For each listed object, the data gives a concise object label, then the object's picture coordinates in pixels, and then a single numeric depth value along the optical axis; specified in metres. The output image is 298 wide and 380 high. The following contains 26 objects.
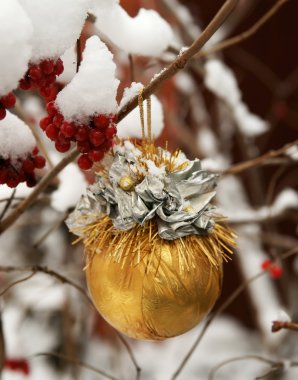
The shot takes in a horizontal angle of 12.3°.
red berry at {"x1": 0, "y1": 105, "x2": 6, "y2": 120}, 0.67
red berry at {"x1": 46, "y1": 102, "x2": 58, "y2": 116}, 0.69
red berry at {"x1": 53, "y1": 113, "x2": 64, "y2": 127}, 0.68
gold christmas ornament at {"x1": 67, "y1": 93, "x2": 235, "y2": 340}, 0.71
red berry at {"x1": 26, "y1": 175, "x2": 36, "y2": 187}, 0.73
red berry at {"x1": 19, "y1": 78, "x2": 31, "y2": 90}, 0.67
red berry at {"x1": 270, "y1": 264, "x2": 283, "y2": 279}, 0.87
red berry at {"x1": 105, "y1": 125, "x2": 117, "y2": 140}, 0.68
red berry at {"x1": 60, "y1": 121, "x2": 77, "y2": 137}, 0.68
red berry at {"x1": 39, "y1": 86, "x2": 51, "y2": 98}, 0.68
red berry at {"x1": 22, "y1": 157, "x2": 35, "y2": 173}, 0.73
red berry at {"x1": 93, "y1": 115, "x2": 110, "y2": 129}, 0.68
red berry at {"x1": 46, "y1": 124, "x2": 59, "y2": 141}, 0.68
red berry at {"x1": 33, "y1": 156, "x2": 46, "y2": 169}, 0.74
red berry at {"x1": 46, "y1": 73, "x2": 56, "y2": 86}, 0.67
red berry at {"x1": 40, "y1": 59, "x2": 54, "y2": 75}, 0.67
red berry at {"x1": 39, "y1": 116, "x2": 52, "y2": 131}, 0.69
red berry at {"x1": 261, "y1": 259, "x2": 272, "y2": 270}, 0.86
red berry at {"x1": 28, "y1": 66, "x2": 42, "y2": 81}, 0.67
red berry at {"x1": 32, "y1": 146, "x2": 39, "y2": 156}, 0.74
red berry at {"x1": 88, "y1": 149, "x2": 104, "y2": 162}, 0.69
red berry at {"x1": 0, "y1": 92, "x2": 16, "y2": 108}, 0.67
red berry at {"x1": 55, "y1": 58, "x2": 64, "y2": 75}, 0.68
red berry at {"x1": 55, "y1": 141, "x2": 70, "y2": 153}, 0.69
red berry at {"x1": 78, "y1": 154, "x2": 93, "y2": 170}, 0.70
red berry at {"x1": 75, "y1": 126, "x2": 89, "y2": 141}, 0.68
